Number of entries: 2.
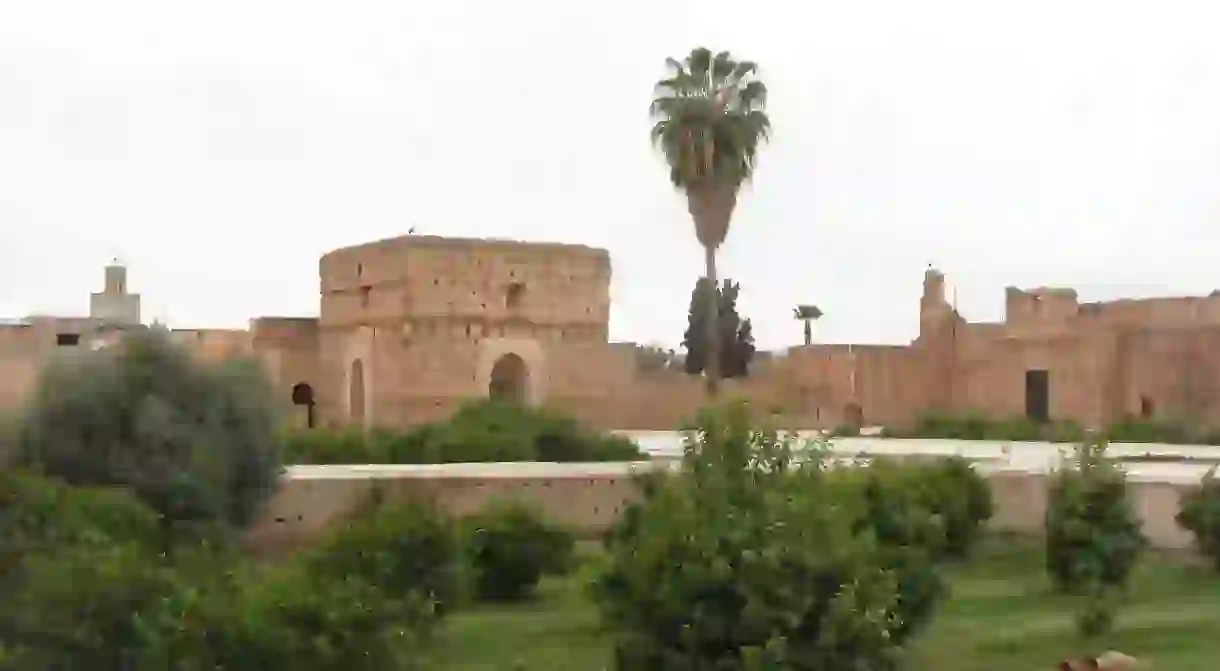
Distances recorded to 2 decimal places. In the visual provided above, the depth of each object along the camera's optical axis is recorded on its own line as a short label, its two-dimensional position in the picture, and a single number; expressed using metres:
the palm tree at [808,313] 50.16
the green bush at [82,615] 8.12
